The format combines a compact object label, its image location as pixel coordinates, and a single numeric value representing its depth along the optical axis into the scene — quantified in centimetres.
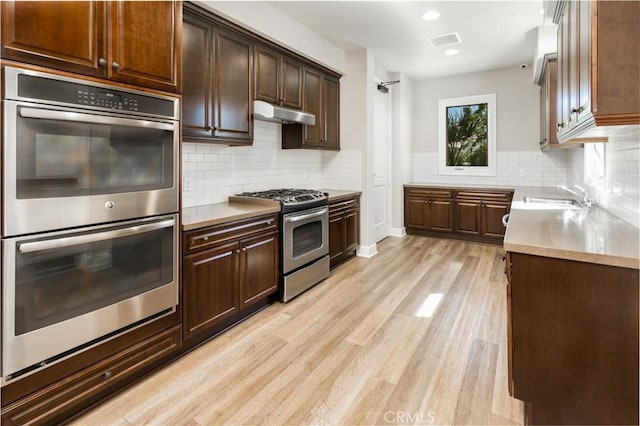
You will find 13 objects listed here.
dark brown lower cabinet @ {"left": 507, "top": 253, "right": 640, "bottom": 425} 139
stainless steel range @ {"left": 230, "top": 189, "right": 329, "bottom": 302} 322
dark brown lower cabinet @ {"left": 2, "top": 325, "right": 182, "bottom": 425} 155
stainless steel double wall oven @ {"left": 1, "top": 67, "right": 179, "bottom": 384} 147
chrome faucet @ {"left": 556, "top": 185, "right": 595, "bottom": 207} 289
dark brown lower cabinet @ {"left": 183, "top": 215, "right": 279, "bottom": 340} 233
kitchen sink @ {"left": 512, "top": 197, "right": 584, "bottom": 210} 290
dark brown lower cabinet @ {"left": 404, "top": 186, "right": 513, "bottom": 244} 534
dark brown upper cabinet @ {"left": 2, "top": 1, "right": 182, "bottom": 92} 147
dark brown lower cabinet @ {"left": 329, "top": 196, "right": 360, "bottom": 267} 412
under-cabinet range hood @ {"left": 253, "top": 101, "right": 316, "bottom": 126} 323
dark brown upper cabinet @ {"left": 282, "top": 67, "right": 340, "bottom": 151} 407
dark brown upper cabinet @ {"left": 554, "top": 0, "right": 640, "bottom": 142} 132
